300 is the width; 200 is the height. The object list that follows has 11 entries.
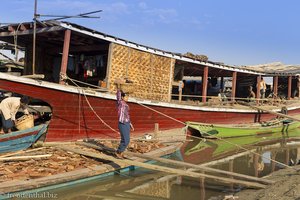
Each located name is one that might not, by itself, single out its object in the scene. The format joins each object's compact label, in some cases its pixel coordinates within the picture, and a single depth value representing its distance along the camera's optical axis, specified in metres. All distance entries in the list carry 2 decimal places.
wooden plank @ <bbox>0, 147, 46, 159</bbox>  7.97
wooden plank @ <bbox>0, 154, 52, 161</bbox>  7.59
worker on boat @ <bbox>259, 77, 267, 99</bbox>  21.48
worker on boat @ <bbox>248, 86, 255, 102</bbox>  21.61
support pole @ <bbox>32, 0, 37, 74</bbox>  10.76
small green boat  14.52
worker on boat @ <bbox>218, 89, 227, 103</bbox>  21.98
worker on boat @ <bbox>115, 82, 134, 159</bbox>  8.06
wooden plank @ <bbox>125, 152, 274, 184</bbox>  7.47
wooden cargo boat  10.10
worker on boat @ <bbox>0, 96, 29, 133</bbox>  8.97
